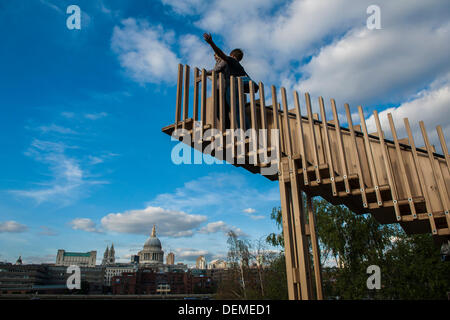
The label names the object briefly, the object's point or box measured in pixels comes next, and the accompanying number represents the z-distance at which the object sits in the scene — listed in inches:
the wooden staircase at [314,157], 171.5
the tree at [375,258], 621.6
